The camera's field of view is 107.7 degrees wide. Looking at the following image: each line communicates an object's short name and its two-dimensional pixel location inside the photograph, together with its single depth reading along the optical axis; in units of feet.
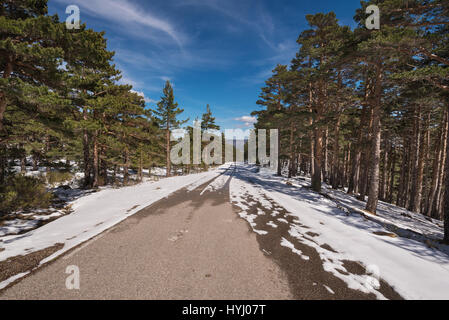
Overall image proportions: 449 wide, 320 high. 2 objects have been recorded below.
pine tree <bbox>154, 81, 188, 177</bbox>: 74.95
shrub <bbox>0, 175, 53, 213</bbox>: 19.74
